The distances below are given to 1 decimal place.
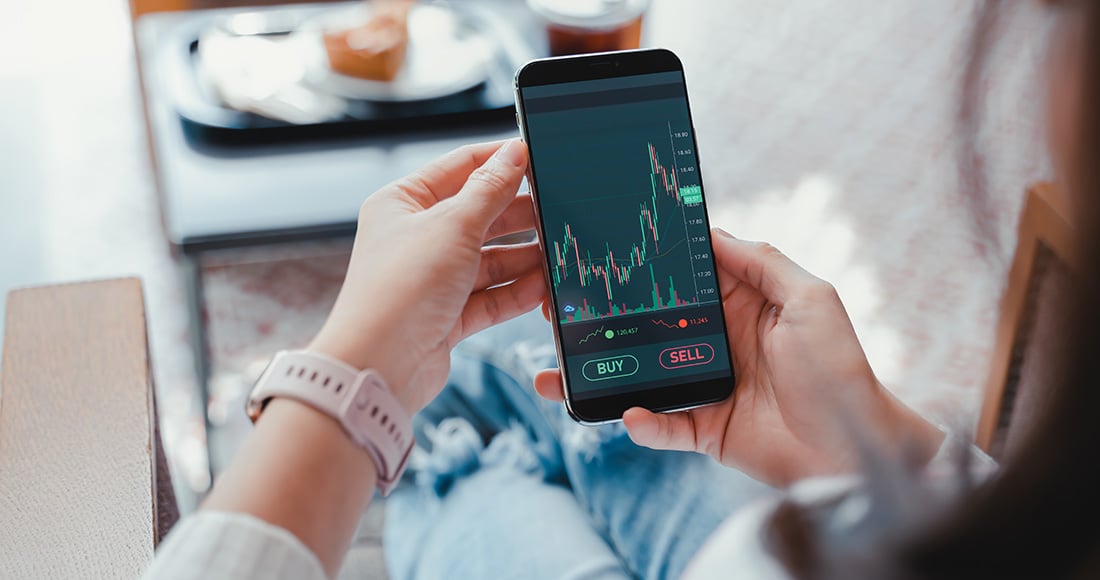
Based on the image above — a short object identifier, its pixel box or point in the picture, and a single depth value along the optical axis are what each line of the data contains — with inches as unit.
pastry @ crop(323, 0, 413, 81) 58.2
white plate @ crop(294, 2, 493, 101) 59.5
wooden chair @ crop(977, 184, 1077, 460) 39.1
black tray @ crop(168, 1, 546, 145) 57.6
